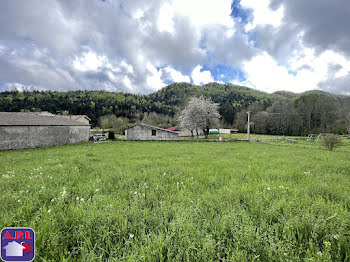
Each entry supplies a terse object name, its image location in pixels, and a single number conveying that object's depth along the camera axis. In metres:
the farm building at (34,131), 19.80
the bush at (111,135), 36.78
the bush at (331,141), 17.05
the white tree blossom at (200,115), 39.66
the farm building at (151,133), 35.88
